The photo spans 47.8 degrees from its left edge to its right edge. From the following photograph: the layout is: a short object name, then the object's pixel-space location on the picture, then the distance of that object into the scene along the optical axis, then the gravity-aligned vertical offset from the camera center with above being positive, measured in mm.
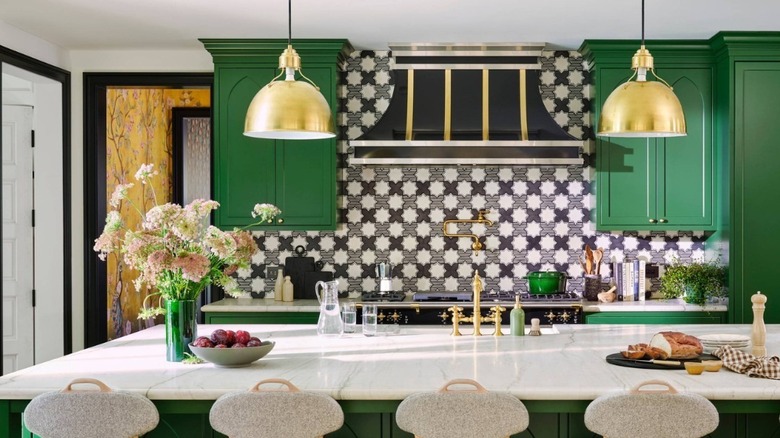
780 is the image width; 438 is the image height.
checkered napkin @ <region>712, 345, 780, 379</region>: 2807 -491
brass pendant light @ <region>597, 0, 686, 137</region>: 3213 +386
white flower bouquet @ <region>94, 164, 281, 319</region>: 3113 -119
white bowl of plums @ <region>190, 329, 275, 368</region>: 2996 -455
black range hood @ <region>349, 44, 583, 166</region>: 5504 +658
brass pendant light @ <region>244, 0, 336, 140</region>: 3137 +382
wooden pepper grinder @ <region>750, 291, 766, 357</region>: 3242 -435
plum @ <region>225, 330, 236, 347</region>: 3055 -427
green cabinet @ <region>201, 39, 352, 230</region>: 5738 +367
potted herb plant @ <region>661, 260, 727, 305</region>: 5512 -429
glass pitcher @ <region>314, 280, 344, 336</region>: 3781 -447
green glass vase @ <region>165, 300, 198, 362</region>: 3188 -411
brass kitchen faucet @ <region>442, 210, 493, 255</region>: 6027 -46
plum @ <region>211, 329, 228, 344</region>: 3047 -423
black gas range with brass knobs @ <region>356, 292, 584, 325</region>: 5430 -582
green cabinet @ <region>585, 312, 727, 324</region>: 5445 -645
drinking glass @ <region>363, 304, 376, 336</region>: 3801 -462
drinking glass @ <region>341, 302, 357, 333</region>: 3834 -438
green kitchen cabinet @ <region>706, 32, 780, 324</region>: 5441 +257
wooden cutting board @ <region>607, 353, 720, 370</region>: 2990 -513
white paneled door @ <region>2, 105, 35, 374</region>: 5934 -124
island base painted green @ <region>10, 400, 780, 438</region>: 2691 -699
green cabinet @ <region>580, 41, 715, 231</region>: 5660 +345
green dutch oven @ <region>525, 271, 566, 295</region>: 5637 -436
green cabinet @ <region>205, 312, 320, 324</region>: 5512 -641
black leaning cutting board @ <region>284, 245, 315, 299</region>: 5971 -369
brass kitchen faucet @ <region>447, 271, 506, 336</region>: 3738 -436
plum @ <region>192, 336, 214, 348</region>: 3047 -443
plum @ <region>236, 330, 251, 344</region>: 3062 -425
